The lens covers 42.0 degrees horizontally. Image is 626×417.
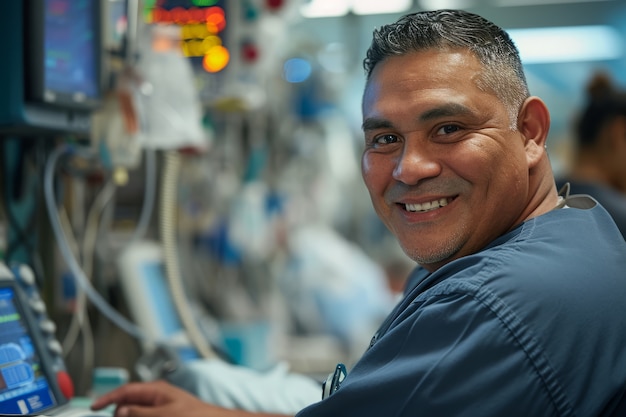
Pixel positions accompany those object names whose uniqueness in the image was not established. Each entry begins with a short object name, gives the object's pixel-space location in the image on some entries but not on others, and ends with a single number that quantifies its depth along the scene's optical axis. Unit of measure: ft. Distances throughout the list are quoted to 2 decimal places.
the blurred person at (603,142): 10.77
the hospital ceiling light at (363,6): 24.64
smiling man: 3.95
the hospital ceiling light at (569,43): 26.08
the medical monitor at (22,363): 5.37
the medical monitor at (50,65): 6.39
